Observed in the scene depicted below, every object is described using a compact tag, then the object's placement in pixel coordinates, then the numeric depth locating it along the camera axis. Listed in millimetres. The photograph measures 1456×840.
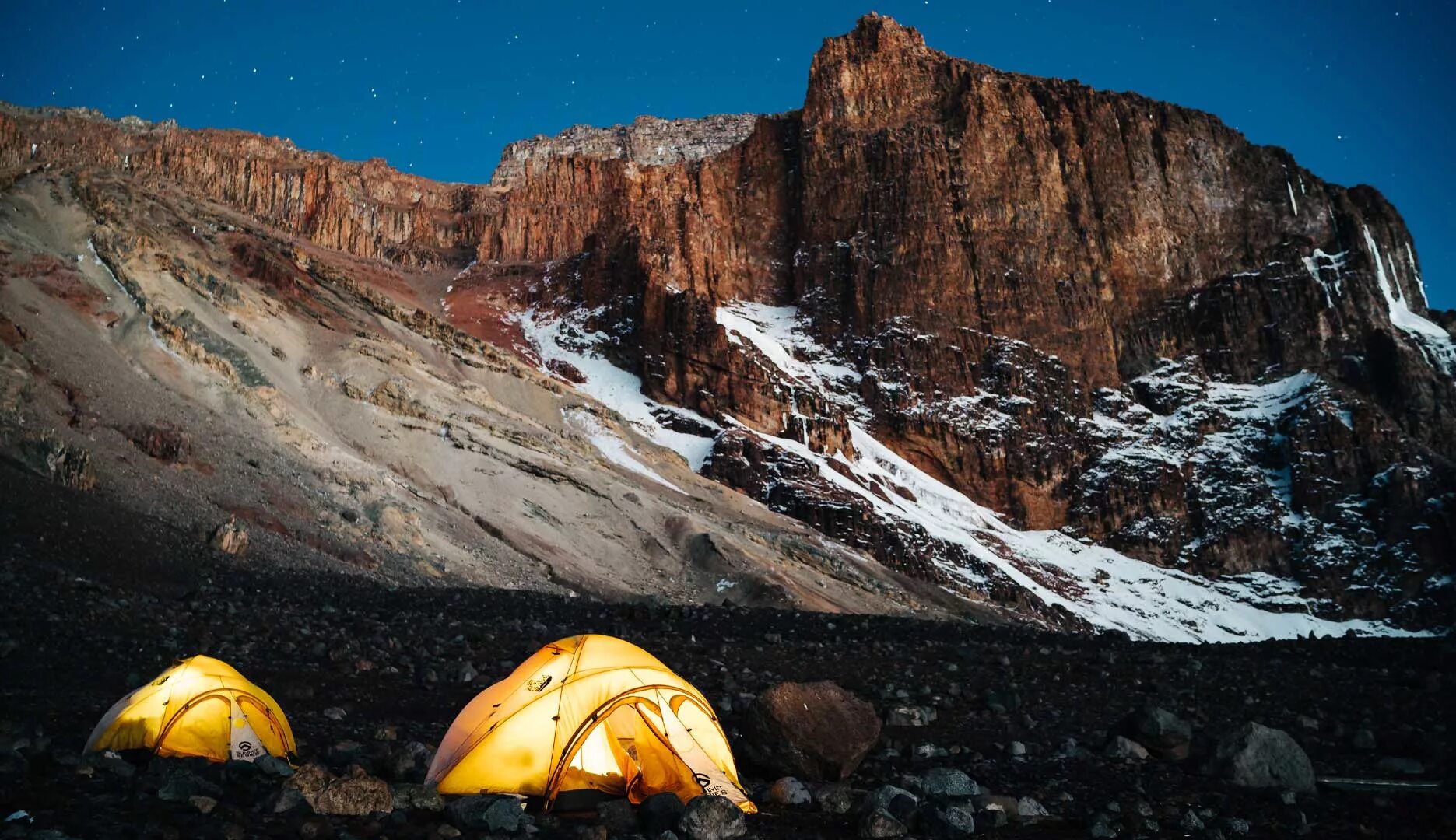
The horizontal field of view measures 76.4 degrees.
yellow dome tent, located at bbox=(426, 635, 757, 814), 7336
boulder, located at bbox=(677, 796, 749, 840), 6215
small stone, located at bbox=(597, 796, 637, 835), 6477
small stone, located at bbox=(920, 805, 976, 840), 6535
